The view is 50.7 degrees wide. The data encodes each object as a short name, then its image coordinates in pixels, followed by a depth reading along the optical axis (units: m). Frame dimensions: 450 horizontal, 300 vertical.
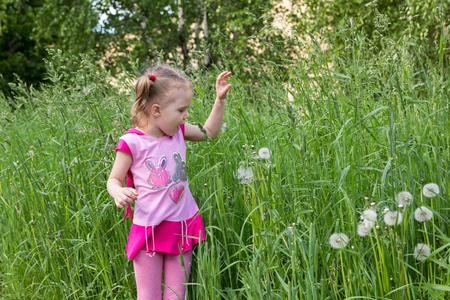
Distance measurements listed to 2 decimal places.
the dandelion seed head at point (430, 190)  1.56
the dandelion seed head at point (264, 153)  1.92
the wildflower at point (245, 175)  1.98
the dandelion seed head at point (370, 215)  1.45
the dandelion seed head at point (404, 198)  1.51
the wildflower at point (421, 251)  1.54
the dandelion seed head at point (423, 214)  1.53
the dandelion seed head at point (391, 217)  1.48
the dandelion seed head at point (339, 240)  1.55
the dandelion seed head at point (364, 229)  1.46
